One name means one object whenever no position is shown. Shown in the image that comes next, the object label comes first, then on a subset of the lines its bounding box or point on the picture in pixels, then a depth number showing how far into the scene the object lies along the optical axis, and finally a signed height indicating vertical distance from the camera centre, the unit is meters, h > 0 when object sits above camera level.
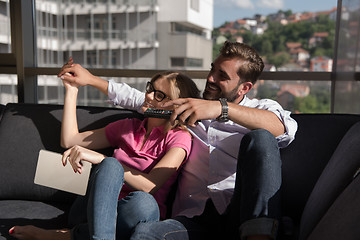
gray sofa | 0.98 -0.34
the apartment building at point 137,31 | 11.36 +1.21
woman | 1.14 -0.33
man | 1.09 -0.28
